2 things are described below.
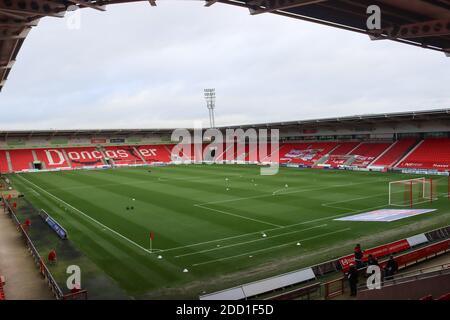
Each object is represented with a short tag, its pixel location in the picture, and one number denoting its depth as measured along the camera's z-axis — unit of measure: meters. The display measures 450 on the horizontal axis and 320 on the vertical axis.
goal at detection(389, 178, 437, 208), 29.66
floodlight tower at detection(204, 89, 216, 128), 92.62
